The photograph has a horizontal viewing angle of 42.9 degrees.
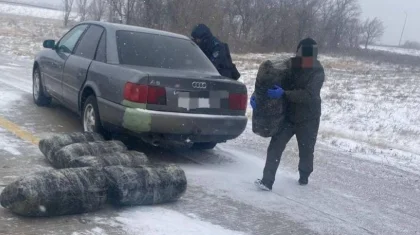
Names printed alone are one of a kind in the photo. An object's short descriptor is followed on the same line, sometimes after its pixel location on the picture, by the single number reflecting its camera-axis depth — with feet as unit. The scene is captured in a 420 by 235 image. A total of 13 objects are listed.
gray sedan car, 19.17
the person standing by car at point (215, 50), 27.22
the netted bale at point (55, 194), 13.25
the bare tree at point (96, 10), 131.43
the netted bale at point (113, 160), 16.42
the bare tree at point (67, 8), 161.15
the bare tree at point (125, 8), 102.17
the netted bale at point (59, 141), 18.08
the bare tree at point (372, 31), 314.39
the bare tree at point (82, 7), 173.78
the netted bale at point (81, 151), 17.11
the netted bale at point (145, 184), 14.71
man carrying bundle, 17.81
